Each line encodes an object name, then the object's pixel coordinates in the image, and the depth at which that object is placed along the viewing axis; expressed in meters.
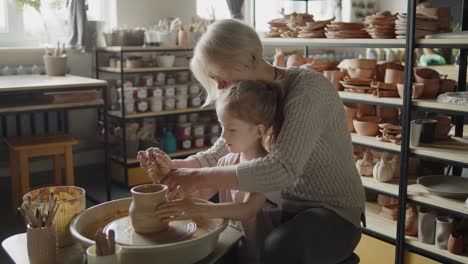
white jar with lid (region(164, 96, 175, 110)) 4.12
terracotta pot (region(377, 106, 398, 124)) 2.72
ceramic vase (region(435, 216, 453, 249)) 2.21
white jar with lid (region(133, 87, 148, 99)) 3.94
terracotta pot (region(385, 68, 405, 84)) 2.46
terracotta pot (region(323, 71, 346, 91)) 2.74
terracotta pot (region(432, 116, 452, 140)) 2.43
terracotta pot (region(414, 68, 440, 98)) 2.32
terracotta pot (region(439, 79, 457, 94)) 2.37
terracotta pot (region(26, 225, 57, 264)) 1.23
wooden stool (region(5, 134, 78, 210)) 3.18
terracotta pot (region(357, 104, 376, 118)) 2.73
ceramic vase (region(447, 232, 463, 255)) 2.16
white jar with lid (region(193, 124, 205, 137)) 4.32
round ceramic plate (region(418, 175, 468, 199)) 2.20
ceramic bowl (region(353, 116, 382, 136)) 2.60
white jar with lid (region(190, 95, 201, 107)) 4.29
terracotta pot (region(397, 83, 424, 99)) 2.27
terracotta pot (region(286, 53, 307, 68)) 2.92
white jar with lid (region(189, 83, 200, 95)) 4.27
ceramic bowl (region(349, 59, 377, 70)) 2.62
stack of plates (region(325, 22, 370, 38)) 2.57
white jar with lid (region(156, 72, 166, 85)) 4.14
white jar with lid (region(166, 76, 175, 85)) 4.21
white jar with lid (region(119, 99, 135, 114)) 3.89
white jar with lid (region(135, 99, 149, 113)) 3.96
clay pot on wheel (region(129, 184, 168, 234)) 1.29
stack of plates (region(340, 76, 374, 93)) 2.59
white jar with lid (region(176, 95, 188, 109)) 4.18
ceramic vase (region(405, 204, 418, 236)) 2.37
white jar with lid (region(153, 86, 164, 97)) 4.04
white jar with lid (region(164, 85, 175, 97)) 4.11
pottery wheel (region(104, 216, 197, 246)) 1.27
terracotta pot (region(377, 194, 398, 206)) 2.68
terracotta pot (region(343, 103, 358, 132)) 2.74
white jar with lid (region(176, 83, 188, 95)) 4.18
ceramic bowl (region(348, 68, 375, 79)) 2.63
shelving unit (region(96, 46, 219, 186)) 3.92
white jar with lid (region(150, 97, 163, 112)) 4.03
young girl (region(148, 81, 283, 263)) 1.39
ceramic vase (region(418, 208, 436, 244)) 2.29
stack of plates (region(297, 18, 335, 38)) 2.75
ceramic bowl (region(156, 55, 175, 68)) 4.11
